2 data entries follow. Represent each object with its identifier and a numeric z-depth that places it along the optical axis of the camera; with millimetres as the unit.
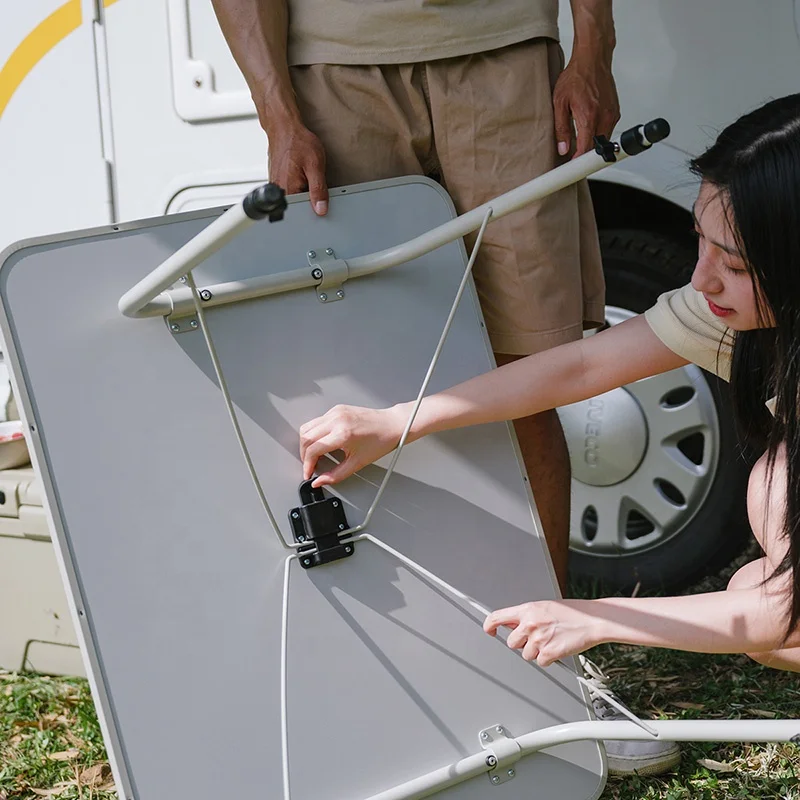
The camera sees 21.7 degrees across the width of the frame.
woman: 2288
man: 2595
